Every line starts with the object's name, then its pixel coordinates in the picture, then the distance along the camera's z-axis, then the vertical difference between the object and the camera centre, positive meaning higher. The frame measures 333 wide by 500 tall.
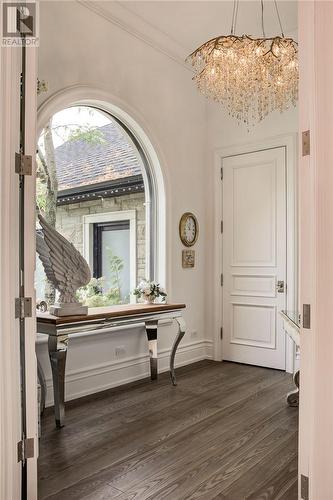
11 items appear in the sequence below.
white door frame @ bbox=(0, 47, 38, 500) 1.77 -0.14
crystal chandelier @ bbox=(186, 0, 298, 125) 3.23 +1.48
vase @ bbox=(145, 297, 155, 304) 4.19 -0.51
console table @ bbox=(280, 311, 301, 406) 2.86 -0.58
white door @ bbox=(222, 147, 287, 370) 4.76 -0.07
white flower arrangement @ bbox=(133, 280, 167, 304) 4.17 -0.42
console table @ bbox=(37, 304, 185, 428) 3.07 -0.61
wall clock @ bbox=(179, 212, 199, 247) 4.91 +0.27
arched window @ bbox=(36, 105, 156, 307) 3.88 +0.59
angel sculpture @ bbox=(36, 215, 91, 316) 3.15 -0.13
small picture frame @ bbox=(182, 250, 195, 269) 4.93 -0.10
